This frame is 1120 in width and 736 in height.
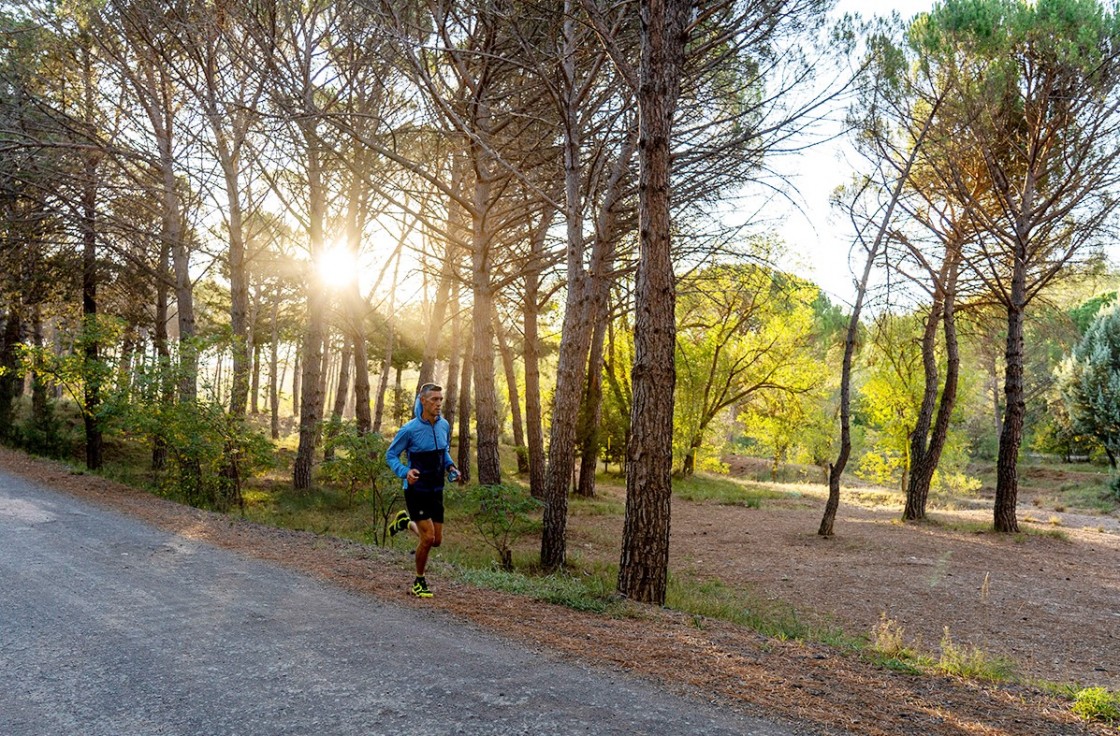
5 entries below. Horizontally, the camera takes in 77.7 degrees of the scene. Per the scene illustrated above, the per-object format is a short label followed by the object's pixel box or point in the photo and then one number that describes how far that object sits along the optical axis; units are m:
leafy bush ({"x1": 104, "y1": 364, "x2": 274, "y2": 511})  11.71
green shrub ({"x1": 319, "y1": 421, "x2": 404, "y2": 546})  10.46
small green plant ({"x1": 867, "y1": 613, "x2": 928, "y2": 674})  5.02
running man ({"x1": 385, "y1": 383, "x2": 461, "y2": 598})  6.16
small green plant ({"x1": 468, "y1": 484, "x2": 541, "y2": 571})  8.89
